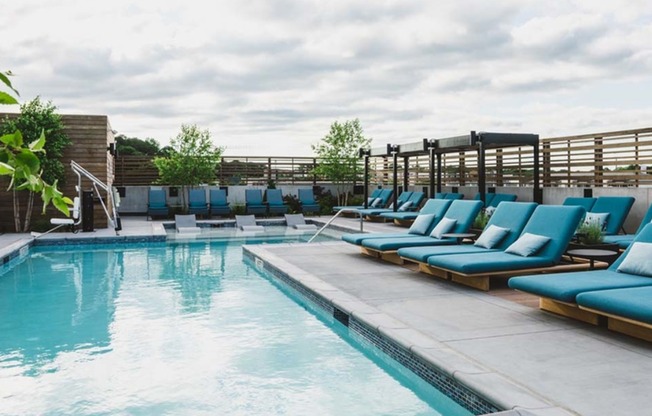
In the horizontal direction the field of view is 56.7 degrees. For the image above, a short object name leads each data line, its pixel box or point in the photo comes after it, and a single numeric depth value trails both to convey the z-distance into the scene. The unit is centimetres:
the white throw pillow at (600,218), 966
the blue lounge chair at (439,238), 853
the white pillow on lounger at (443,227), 870
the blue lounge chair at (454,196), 1553
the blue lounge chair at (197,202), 1852
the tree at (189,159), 1920
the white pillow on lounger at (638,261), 532
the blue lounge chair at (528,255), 654
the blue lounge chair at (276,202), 1923
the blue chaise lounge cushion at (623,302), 433
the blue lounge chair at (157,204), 1825
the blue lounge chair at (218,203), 1881
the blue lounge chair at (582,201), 1057
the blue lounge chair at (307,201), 1977
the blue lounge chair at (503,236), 740
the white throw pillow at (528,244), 671
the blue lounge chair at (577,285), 498
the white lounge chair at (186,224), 1576
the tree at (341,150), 2083
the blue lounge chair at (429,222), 930
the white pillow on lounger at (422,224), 930
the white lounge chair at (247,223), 1623
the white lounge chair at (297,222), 1679
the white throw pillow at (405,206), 1644
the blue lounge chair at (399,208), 1688
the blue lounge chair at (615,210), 967
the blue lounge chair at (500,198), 1389
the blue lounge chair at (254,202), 1906
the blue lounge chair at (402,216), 1509
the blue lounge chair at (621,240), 811
